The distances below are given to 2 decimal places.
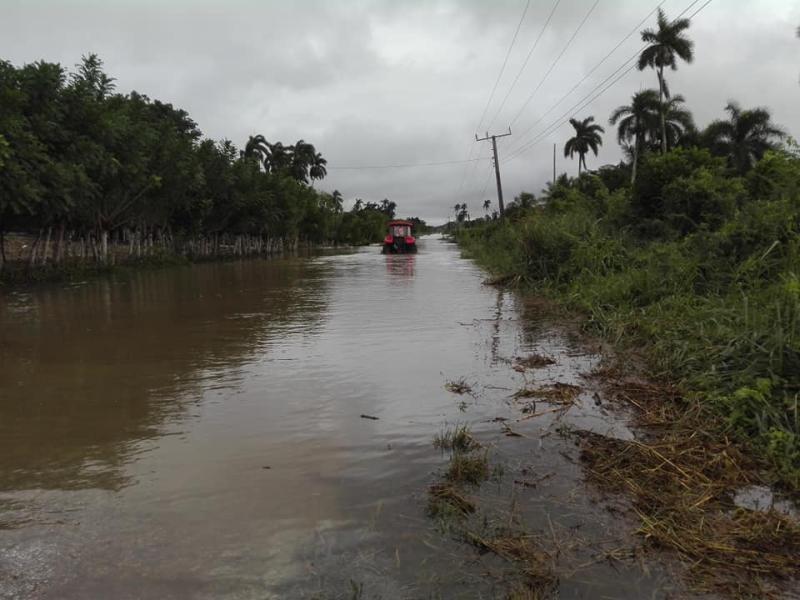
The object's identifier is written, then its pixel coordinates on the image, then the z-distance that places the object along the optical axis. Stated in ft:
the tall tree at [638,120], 151.64
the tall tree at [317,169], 264.72
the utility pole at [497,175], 134.67
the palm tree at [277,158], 211.18
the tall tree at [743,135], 145.07
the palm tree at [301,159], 246.68
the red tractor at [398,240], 151.12
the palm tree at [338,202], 280.82
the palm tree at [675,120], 146.61
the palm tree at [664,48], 139.54
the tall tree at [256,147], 202.28
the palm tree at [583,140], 212.64
